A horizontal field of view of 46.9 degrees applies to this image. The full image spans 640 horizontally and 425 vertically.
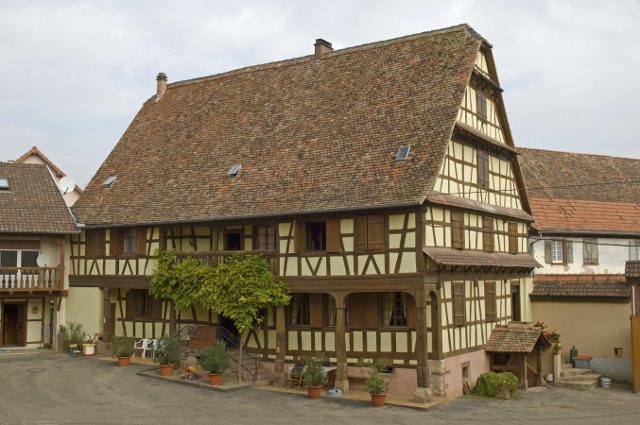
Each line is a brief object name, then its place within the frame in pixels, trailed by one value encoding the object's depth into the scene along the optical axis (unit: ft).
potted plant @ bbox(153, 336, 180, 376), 79.10
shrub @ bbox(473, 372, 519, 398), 75.87
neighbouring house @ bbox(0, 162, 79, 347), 94.94
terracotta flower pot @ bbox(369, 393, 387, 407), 67.04
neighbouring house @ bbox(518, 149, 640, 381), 90.68
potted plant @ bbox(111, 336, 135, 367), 85.81
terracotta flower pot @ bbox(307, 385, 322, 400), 70.59
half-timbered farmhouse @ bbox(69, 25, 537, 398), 72.43
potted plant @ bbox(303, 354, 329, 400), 70.59
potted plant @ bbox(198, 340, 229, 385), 74.13
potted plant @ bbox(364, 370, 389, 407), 66.95
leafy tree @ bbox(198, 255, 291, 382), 76.74
